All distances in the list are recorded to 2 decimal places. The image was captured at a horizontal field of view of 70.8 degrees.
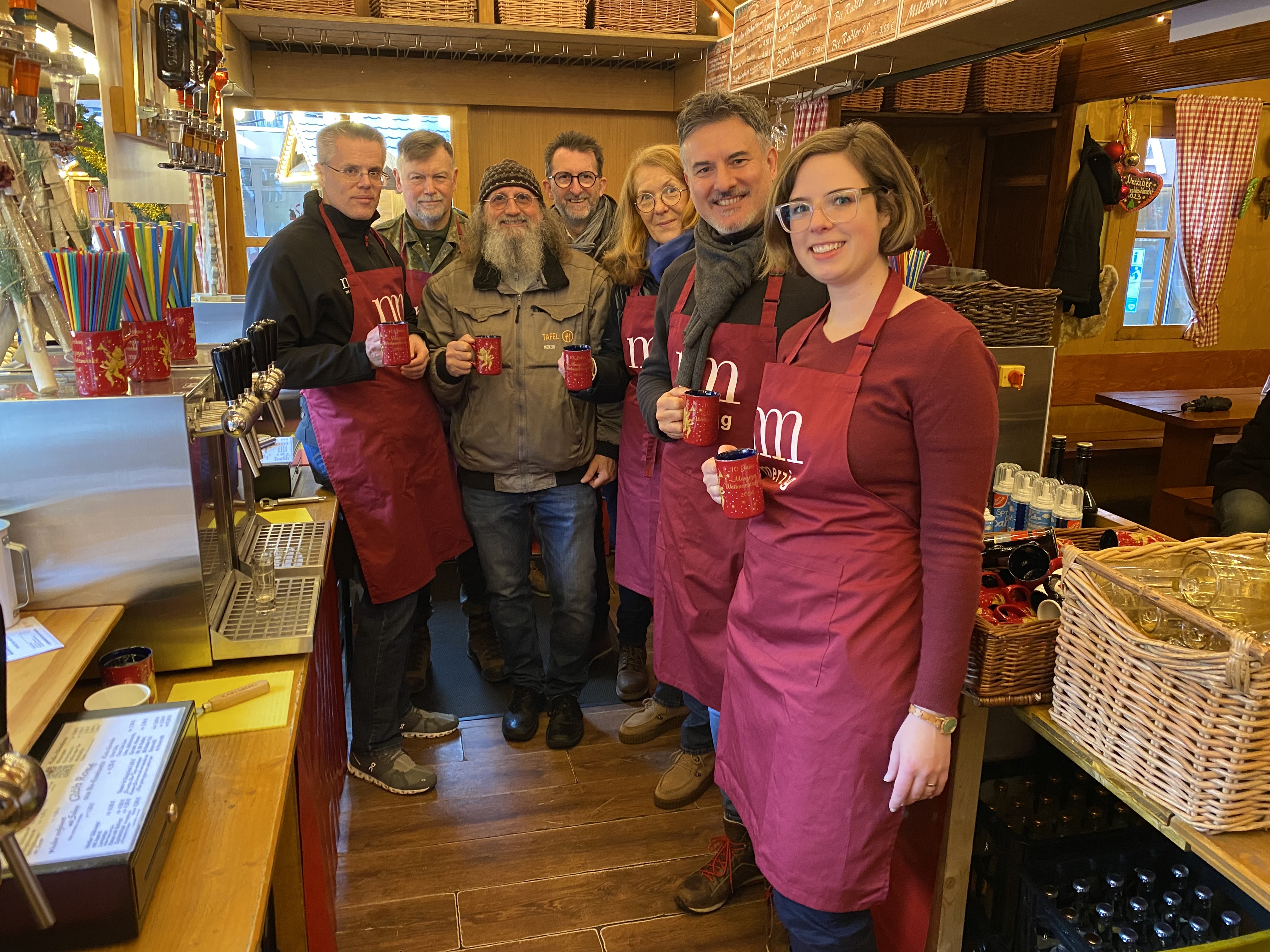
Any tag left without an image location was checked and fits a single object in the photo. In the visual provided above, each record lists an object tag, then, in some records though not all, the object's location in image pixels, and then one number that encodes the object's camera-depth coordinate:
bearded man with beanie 2.69
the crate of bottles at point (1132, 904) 1.65
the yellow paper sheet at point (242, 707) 1.54
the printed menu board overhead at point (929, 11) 2.58
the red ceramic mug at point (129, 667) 1.52
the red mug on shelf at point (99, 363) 1.51
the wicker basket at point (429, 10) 4.35
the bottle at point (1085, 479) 2.14
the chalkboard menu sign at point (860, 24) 2.96
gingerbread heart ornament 5.96
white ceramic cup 1.42
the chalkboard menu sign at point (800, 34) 3.42
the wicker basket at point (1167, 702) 1.16
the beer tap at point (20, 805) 0.64
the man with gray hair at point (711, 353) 1.98
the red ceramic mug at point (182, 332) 1.83
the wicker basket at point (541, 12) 4.50
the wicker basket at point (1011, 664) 1.54
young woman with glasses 1.38
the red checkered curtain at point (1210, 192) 6.13
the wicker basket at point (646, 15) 4.62
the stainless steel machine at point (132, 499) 1.50
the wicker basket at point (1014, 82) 5.14
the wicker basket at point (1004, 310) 2.61
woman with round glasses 2.75
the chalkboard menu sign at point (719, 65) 4.55
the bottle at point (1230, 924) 1.61
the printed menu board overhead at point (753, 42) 3.92
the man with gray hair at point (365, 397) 2.35
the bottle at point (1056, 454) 2.23
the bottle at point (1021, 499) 2.12
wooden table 4.65
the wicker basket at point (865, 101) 4.91
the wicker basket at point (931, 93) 4.92
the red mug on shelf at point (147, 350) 1.59
